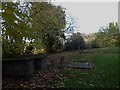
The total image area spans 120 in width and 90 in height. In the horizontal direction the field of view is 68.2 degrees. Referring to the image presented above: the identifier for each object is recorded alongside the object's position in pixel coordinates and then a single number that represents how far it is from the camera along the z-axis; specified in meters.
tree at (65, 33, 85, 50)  10.83
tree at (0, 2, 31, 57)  3.06
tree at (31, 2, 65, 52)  3.89
